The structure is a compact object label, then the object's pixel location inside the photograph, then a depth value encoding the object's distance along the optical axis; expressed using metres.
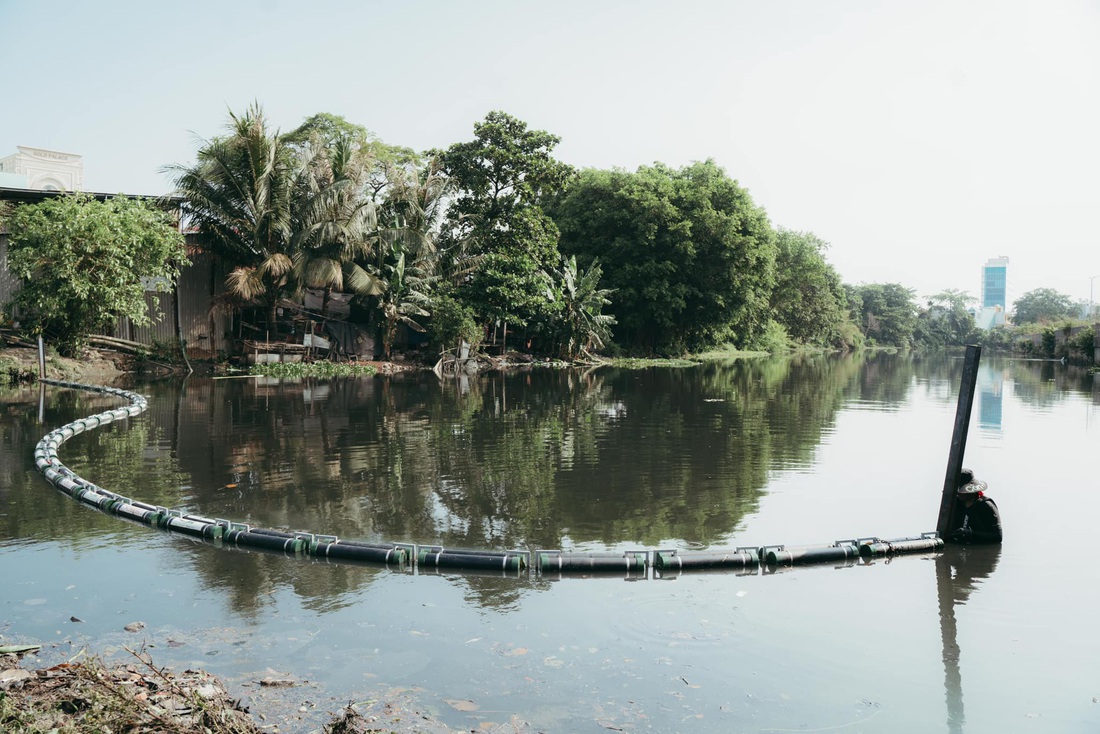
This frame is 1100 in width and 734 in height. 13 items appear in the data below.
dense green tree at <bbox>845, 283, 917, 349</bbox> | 91.31
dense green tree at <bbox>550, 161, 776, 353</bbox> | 36.88
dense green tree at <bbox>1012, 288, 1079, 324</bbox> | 93.06
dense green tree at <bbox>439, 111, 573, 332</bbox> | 29.50
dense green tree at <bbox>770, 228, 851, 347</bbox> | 55.78
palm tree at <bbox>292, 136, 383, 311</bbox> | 23.95
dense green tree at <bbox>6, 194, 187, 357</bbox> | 18.86
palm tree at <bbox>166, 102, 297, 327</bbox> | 22.75
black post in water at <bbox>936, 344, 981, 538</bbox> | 6.82
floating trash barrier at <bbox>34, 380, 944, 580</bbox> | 5.97
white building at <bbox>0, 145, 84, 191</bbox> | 42.97
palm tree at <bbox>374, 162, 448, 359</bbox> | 26.69
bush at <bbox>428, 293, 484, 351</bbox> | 27.73
